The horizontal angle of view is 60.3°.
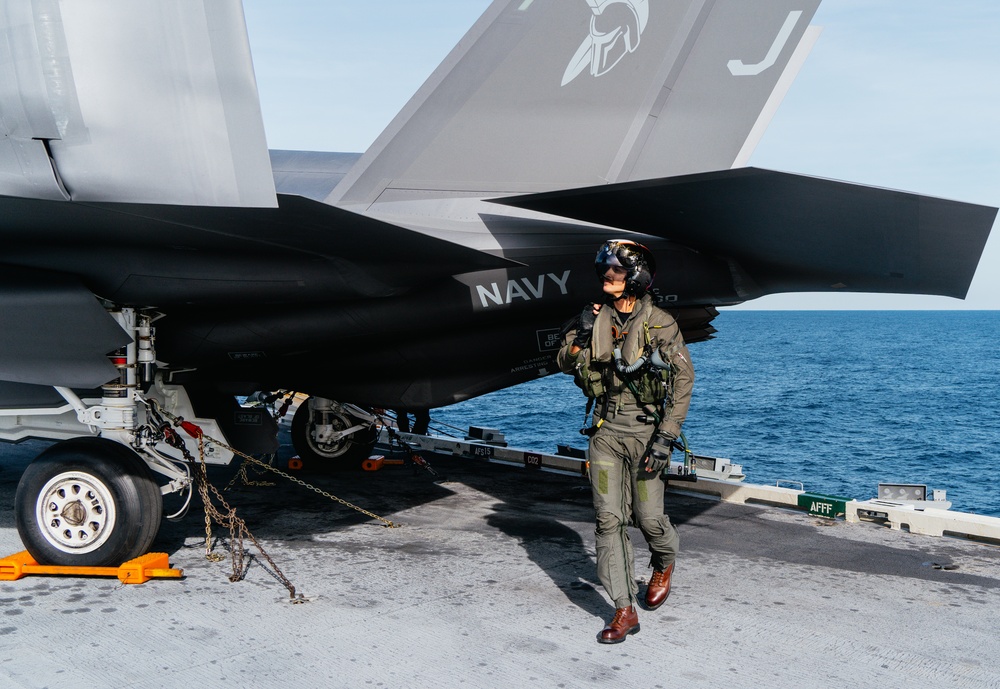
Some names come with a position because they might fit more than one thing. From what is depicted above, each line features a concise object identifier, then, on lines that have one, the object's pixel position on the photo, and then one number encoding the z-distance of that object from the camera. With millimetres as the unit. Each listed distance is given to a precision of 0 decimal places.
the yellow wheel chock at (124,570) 5379
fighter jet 4543
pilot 4637
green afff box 7105
